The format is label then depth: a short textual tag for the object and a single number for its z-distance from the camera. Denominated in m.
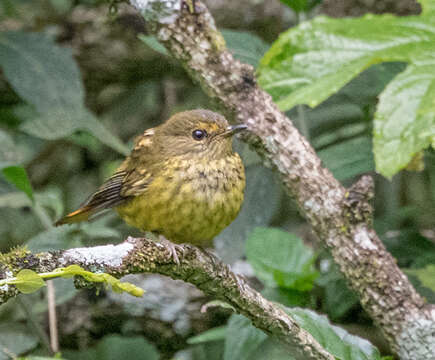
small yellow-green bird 5.56
